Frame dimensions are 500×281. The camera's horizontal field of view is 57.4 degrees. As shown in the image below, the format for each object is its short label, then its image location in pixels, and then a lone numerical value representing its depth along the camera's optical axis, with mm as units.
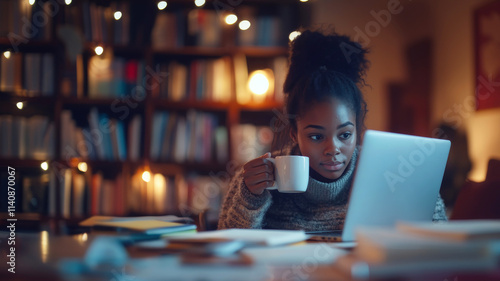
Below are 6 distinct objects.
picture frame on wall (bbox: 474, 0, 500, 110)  1962
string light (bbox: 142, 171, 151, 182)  2553
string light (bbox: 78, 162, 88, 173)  2552
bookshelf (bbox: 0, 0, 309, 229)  2514
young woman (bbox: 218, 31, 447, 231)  1239
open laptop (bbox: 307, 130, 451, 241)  841
